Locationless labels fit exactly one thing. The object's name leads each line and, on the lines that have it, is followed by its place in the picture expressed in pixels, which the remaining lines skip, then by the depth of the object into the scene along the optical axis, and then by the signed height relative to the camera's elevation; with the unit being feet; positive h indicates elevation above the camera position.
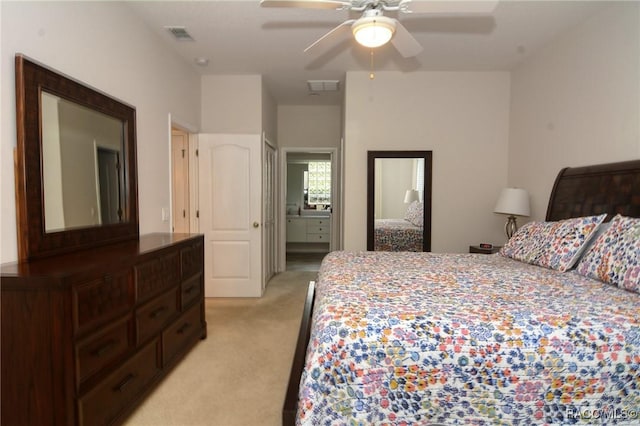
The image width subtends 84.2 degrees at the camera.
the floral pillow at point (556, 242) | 7.59 -1.07
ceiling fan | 6.36 +3.48
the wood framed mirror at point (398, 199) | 14.08 -0.12
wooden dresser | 4.91 -2.18
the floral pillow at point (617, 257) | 5.99 -1.12
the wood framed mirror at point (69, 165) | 5.82 +0.62
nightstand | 12.20 -1.88
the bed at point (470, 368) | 4.51 -2.20
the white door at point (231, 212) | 14.37 -0.65
